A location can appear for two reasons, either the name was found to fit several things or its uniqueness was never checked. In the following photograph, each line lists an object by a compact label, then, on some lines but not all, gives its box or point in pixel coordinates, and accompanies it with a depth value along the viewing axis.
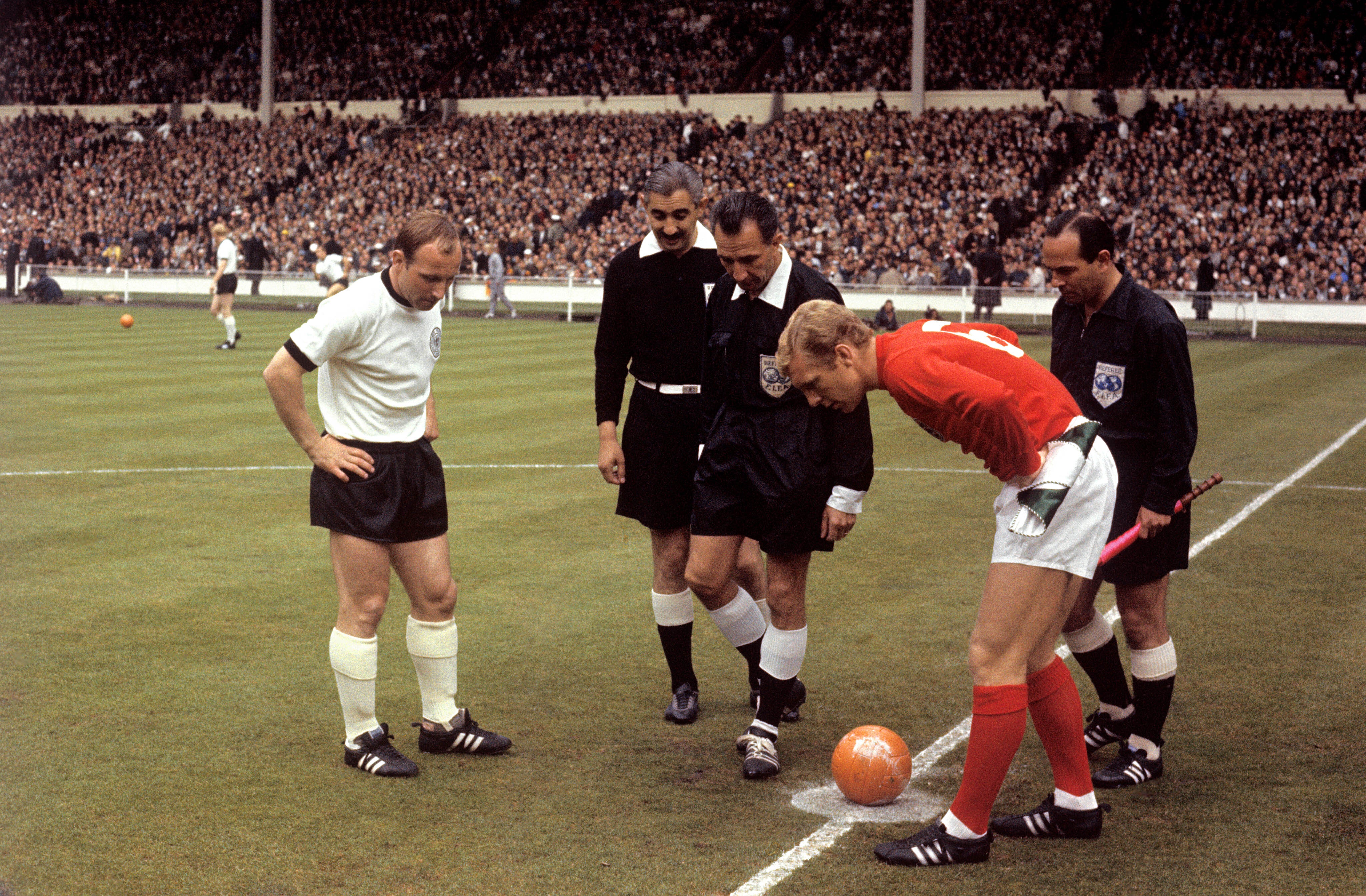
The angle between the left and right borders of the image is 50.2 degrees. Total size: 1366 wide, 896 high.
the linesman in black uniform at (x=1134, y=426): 5.33
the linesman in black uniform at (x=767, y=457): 5.42
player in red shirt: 4.34
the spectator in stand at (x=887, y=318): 29.94
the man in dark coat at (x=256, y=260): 41.31
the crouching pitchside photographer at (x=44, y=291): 38.91
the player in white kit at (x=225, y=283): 24.56
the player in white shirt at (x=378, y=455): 5.31
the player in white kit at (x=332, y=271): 33.00
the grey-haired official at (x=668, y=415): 6.12
